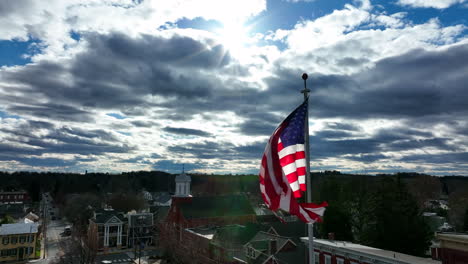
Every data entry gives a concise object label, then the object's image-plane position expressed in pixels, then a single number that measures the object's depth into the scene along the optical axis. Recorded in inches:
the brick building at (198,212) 2491.4
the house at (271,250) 1353.3
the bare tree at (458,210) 2769.2
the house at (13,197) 5428.2
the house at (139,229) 2739.9
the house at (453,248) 785.6
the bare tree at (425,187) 3690.9
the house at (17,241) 2197.3
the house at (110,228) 2630.4
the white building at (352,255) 1019.9
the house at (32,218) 3433.6
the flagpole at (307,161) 492.1
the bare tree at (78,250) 1730.3
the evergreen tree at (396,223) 1539.1
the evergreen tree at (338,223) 1994.3
